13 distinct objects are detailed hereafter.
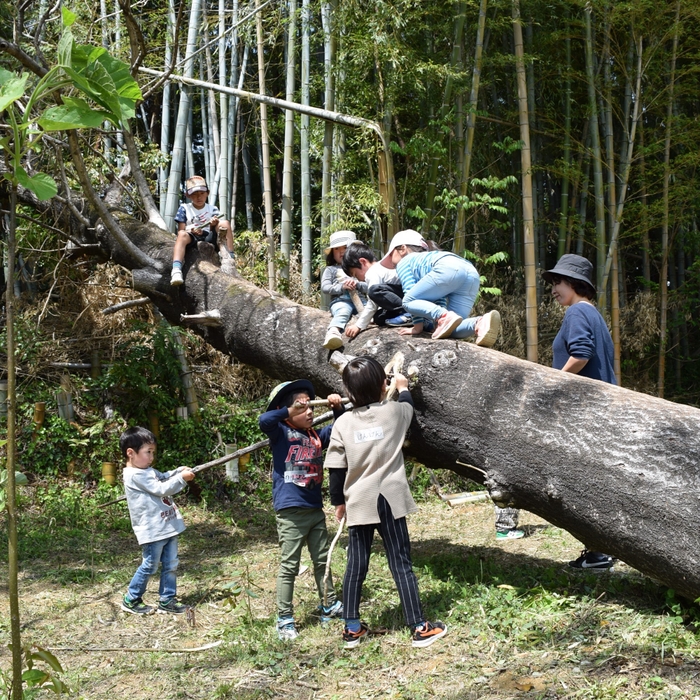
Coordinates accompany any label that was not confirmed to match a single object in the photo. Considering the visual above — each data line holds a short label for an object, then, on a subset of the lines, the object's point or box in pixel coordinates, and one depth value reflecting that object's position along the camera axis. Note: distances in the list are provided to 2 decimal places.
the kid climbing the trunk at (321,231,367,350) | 4.16
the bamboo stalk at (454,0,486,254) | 7.35
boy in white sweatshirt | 3.89
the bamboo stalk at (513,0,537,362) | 7.12
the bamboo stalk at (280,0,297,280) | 7.39
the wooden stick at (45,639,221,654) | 3.30
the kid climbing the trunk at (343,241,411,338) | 4.13
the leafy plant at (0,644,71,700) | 1.91
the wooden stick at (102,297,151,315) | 6.01
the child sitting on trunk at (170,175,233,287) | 5.11
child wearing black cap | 3.49
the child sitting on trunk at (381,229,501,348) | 3.83
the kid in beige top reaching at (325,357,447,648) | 3.15
